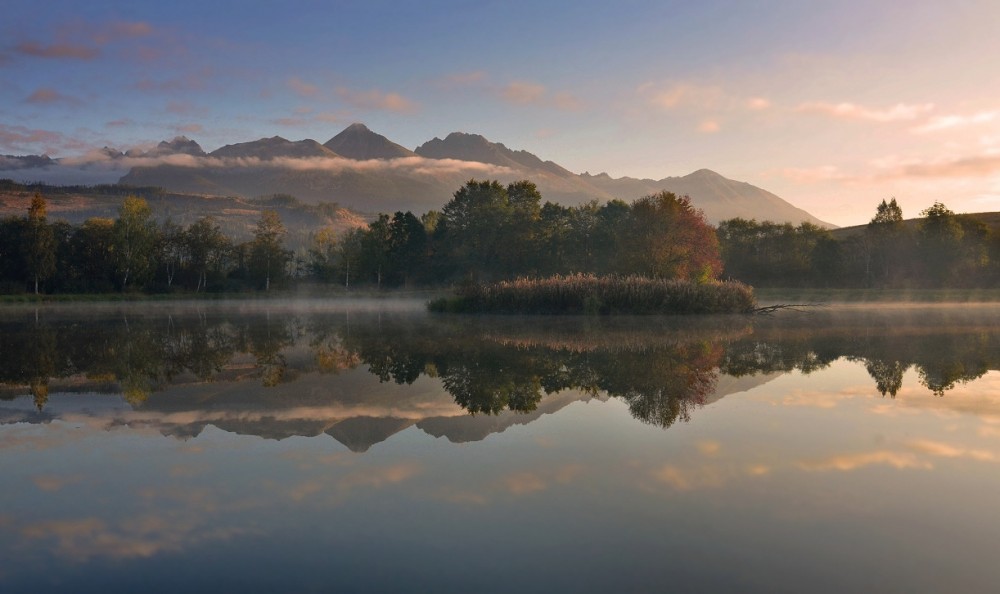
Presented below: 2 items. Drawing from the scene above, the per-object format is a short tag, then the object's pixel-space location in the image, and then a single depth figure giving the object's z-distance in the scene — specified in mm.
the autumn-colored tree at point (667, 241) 51500
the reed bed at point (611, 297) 34125
